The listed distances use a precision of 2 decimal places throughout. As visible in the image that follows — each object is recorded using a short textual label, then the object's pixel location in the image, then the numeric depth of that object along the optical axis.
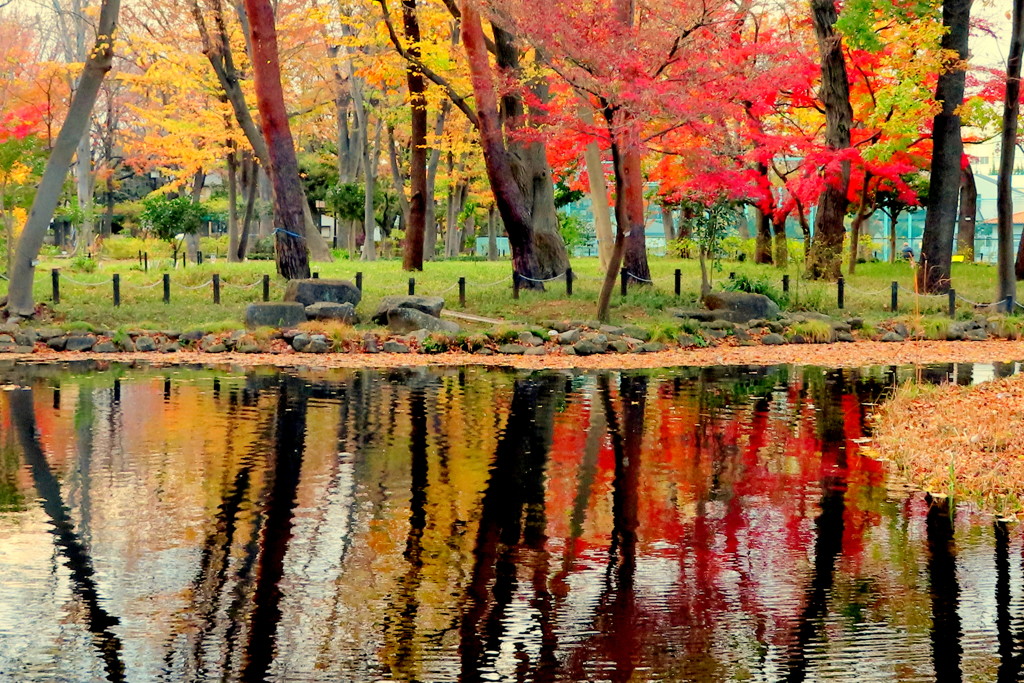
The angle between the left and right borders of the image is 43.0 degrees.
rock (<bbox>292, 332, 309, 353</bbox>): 21.25
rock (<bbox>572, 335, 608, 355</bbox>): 21.31
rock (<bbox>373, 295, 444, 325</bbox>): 22.50
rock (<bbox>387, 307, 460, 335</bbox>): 22.05
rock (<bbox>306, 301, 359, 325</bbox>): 22.75
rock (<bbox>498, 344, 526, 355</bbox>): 21.31
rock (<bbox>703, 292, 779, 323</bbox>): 24.17
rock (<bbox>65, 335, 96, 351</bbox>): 21.33
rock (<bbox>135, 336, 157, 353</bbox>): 21.41
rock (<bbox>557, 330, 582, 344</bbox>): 21.80
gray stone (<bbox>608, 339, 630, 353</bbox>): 21.59
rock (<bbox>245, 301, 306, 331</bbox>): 22.39
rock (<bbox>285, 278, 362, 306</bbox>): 23.27
